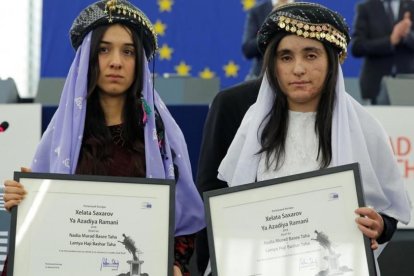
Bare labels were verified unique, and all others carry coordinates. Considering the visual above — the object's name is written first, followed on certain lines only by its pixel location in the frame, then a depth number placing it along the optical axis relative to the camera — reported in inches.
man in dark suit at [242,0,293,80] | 450.3
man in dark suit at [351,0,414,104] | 454.4
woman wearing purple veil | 200.1
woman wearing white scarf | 196.3
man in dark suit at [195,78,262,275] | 217.6
